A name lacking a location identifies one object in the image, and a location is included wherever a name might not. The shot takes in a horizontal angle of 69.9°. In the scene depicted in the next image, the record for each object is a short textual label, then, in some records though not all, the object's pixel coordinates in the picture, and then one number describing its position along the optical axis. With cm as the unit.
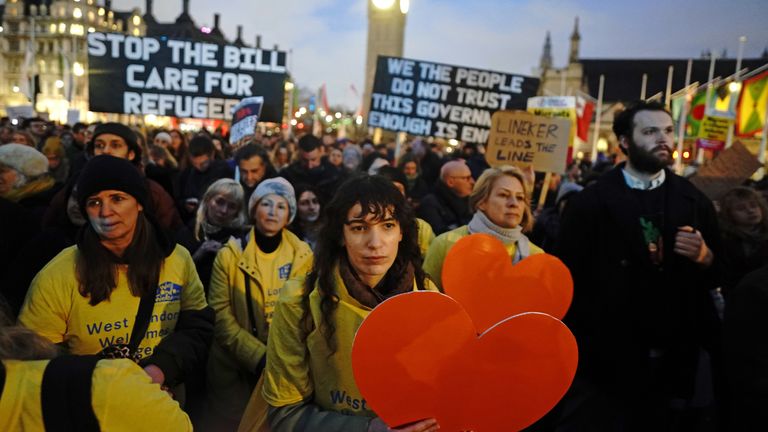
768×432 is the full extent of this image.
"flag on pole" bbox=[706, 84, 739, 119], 1353
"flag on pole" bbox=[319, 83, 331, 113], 2698
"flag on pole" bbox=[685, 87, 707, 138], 1620
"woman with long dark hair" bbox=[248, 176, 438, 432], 187
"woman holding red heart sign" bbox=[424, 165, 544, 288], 330
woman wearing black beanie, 218
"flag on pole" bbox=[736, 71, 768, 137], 1266
